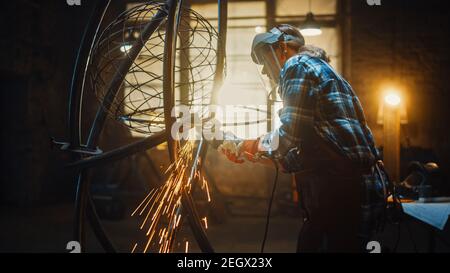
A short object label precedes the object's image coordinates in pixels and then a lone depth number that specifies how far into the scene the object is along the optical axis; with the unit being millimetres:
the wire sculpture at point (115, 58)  2389
